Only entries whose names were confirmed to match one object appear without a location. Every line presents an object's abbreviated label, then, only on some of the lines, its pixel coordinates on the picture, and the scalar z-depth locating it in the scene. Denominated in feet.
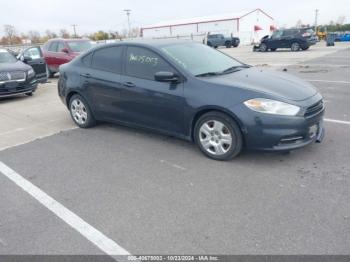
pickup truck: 125.08
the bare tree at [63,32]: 261.20
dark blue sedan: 13.03
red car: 41.81
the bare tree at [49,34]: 258.16
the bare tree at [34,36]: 242.78
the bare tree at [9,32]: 232.98
